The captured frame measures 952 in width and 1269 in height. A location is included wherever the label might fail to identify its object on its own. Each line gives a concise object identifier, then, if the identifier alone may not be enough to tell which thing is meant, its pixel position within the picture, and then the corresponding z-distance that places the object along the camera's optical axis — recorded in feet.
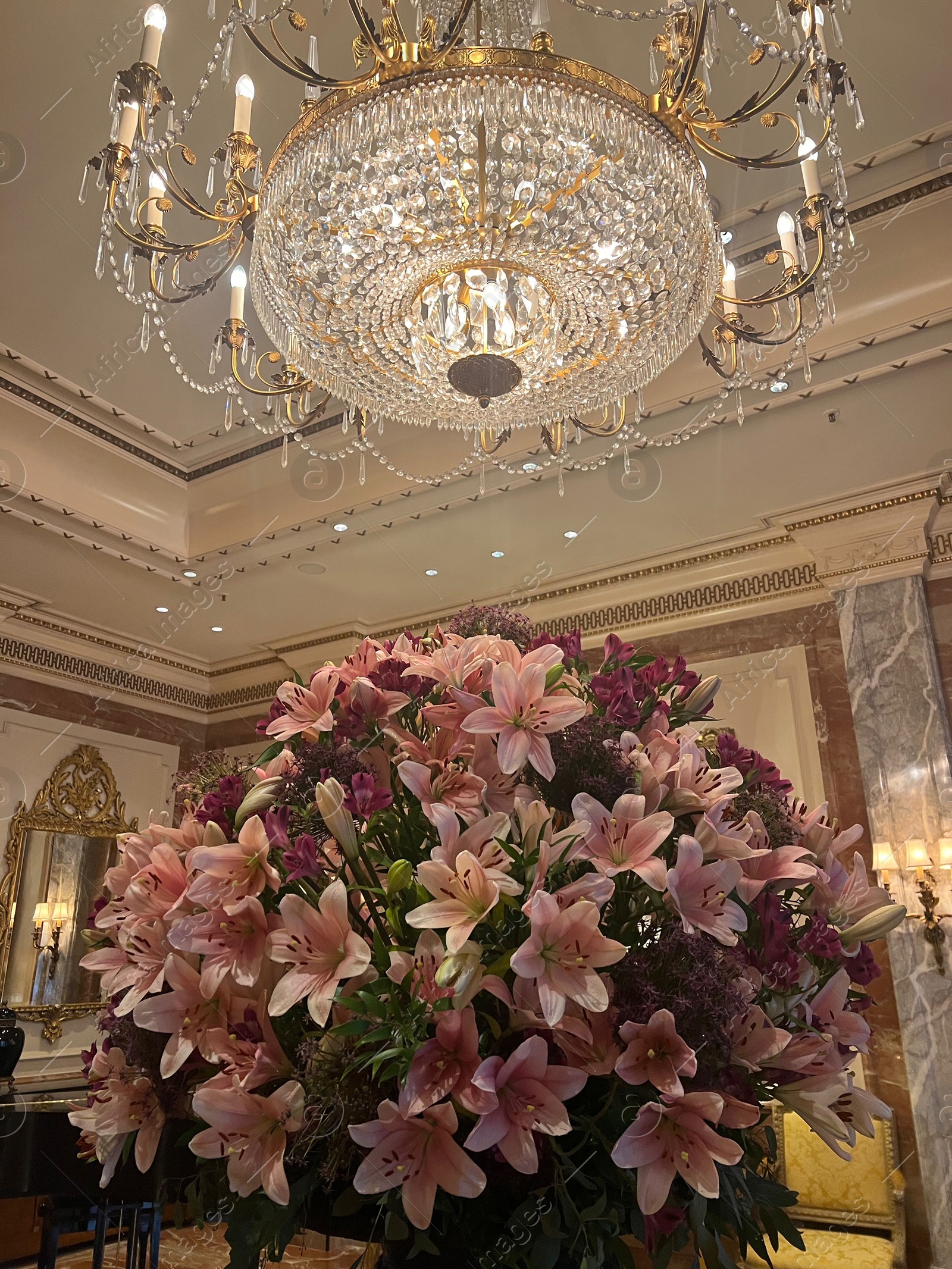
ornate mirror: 19.84
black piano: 9.65
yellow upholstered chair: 12.50
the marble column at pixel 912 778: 13.60
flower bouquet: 1.74
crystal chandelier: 5.10
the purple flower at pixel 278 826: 2.04
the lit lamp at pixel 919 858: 14.26
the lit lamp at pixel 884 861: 14.43
